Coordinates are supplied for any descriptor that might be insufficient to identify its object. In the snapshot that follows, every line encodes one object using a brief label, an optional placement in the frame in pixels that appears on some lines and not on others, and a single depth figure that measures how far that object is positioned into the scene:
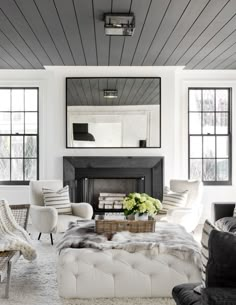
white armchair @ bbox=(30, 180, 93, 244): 5.60
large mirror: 7.38
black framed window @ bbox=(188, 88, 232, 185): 7.72
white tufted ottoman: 3.68
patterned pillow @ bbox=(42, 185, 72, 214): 6.08
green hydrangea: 4.75
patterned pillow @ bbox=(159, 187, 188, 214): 6.23
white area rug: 3.60
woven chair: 3.61
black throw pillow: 1.99
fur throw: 3.78
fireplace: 7.31
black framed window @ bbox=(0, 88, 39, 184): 7.67
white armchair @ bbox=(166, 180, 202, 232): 5.88
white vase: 4.77
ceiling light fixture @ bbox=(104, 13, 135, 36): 4.62
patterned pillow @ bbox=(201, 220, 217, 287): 2.55
